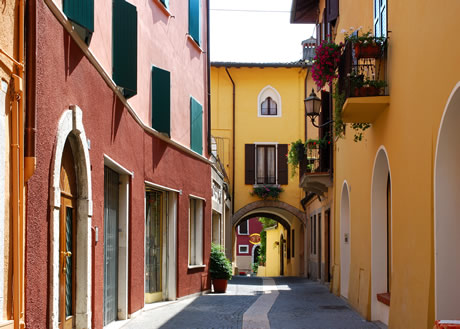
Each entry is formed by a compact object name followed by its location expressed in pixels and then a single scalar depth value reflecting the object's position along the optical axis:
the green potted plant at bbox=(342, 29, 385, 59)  10.40
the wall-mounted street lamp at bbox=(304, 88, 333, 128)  15.74
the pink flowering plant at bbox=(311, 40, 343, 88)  12.24
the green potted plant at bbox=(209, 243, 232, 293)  18.64
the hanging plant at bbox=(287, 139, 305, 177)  20.77
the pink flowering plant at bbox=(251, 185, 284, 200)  29.53
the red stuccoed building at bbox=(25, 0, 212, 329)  6.78
